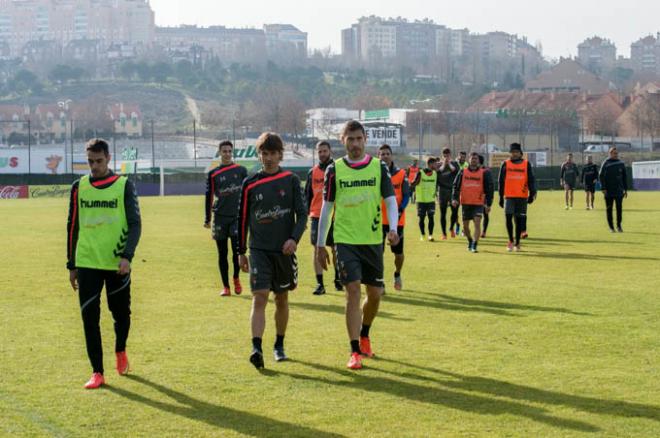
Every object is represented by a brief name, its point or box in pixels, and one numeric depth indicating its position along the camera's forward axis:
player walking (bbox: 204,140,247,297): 14.35
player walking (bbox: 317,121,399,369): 9.30
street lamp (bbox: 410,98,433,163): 174.73
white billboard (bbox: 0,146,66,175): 86.00
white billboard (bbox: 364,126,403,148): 96.06
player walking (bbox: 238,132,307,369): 9.27
